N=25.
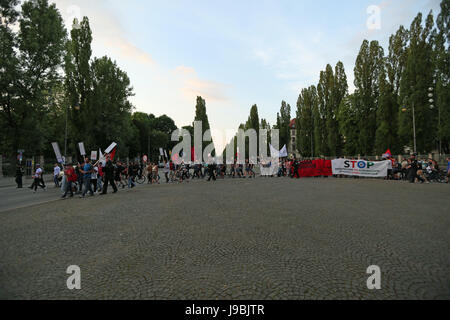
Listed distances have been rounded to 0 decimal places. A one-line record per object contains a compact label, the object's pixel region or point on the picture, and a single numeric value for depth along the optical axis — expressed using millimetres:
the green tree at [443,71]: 30375
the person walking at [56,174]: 18191
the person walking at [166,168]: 22994
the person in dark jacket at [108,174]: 13391
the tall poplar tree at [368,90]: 38062
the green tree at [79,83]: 34219
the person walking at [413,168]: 18094
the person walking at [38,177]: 15861
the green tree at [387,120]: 34938
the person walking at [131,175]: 17312
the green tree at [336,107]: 47000
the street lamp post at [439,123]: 31562
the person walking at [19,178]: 18703
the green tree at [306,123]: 57000
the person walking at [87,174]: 12330
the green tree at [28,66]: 25703
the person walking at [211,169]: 23109
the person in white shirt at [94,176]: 13355
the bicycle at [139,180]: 22516
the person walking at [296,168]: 24872
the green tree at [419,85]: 30969
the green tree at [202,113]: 61844
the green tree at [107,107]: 34791
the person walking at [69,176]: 12251
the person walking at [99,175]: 14473
